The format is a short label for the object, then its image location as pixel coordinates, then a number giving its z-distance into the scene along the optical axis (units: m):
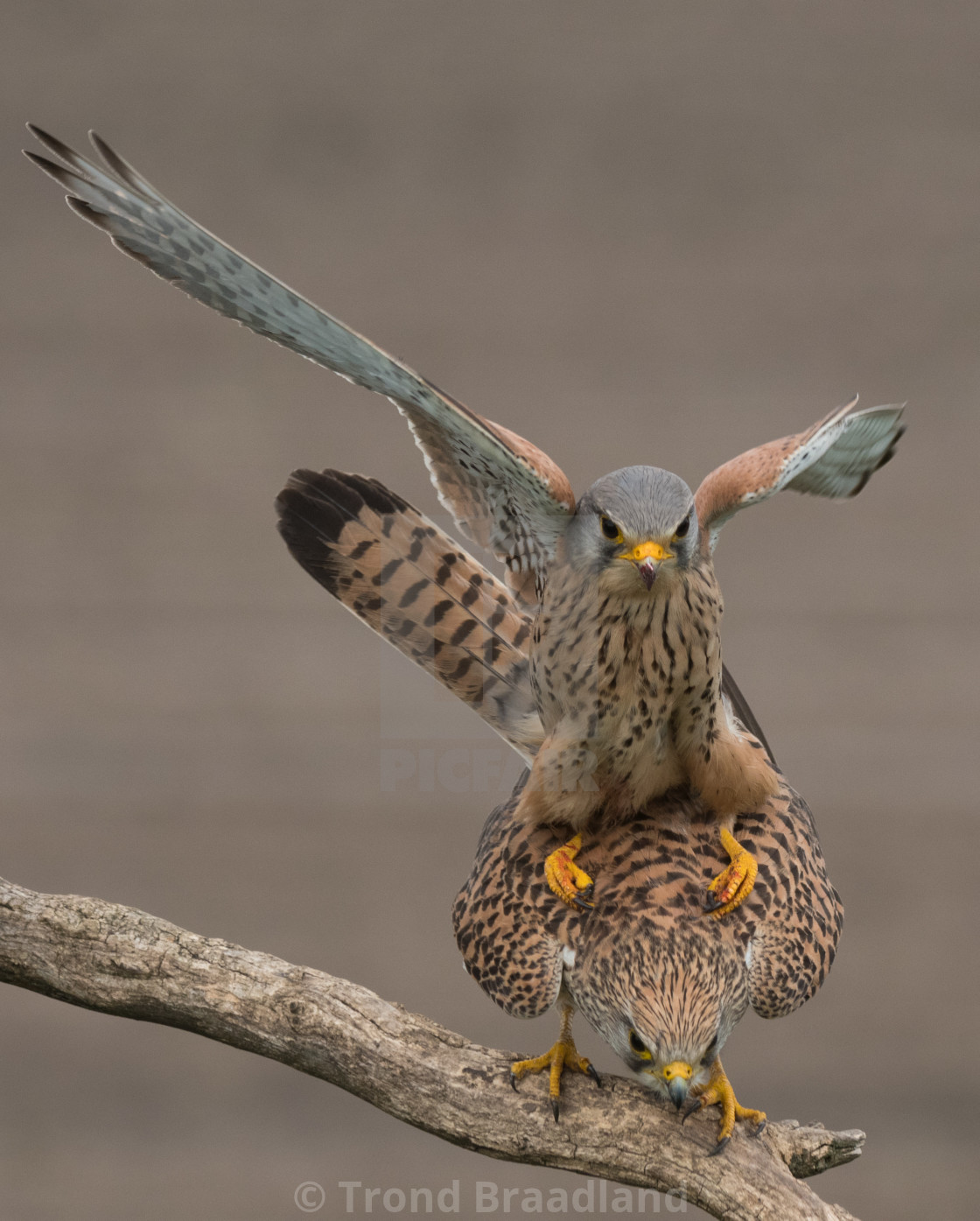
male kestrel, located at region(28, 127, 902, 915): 6.65
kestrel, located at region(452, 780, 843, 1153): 6.68
